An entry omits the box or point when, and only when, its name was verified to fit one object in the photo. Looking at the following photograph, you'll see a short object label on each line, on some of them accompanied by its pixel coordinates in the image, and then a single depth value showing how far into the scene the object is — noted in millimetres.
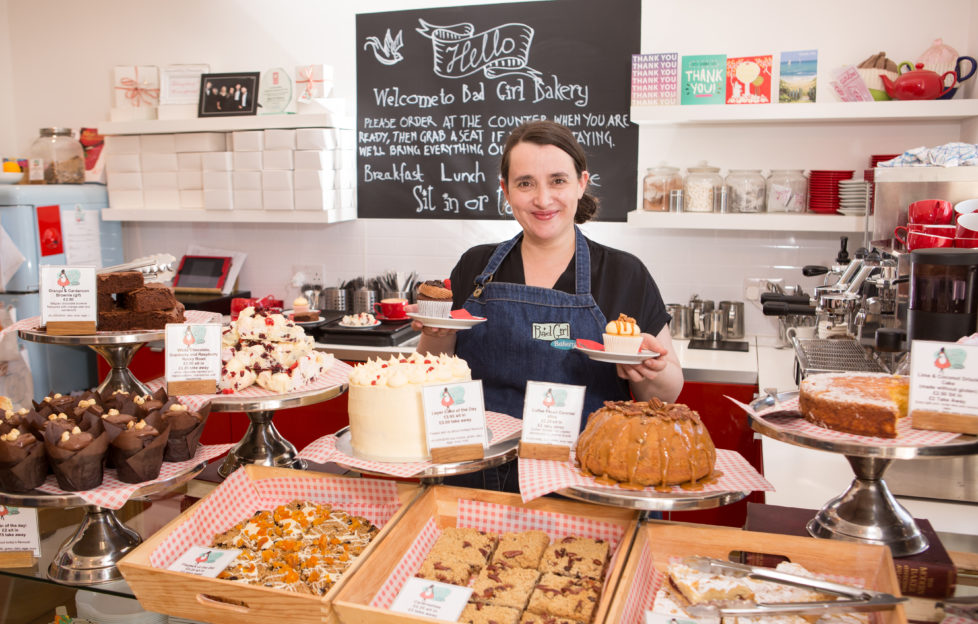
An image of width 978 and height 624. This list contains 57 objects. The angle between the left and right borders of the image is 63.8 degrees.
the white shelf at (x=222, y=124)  4493
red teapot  3576
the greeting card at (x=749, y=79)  3785
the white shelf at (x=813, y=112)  3539
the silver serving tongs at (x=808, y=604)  1308
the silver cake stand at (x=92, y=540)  1570
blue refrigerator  4492
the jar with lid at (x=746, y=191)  3982
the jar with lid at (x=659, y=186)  4059
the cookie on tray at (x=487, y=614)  1381
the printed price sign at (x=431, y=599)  1372
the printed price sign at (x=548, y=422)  1650
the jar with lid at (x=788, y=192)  3965
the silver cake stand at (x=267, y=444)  2082
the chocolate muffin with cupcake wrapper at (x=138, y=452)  1613
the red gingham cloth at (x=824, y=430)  1555
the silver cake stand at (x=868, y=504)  1514
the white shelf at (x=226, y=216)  4551
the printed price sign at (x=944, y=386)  1540
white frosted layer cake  1735
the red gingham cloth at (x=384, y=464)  1636
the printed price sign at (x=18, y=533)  1641
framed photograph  4684
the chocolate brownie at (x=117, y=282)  2645
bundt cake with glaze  1538
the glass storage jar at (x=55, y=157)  4990
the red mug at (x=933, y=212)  2768
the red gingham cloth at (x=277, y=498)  1702
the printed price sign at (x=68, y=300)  2432
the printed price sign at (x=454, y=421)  1662
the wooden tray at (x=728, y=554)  1381
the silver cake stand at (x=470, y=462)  1635
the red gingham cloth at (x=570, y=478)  1507
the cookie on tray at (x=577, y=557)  1553
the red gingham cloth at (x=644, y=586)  1373
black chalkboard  4383
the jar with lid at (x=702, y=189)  4008
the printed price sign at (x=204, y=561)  1488
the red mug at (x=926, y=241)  2533
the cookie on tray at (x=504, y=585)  1453
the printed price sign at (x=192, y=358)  2043
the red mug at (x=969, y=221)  2330
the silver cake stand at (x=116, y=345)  2447
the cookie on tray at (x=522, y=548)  1599
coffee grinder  1974
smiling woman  2322
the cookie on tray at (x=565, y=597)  1423
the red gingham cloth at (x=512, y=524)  1659
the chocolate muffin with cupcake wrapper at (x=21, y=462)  1563
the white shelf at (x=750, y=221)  3746
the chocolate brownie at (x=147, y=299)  2648
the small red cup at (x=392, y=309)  4449
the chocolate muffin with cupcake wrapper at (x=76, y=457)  1570
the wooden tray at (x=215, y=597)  1336
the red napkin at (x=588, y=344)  1885
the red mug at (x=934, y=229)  2596
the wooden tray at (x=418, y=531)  1317
